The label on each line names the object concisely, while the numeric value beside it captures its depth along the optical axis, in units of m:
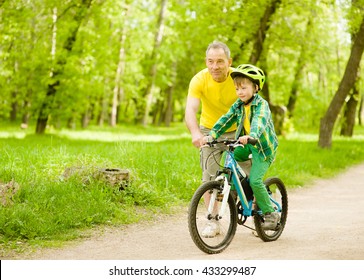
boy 11.84
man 12.26
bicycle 11.27
